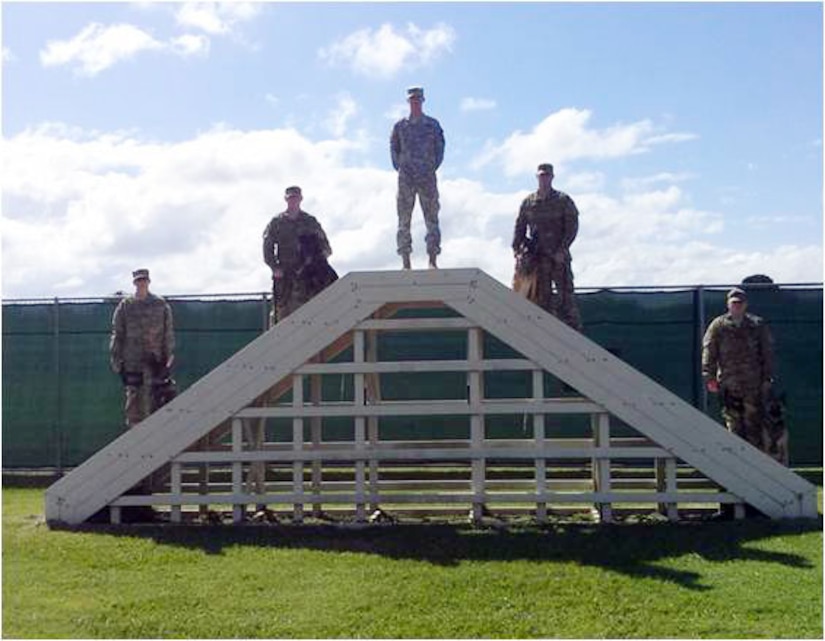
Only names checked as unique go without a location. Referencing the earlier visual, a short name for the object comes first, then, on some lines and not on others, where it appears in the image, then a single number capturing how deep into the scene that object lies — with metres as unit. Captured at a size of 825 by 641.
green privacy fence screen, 12.52
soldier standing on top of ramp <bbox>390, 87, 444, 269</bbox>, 9.52
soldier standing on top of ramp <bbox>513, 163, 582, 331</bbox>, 9.31
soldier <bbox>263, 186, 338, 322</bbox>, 9.48
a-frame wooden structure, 8.20
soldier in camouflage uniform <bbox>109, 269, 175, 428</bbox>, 9.64
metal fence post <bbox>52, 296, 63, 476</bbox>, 13.18
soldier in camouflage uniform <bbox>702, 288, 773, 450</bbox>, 9.22
